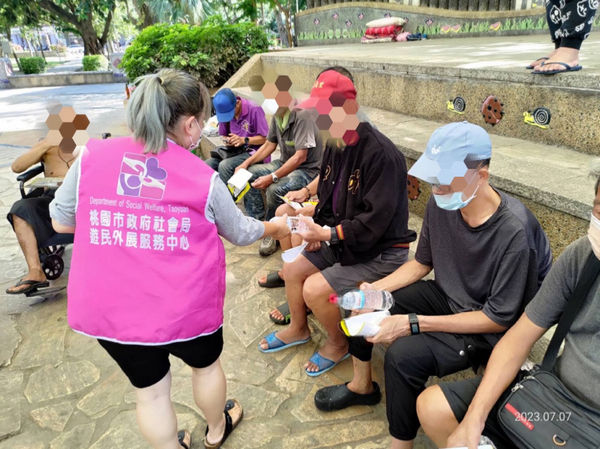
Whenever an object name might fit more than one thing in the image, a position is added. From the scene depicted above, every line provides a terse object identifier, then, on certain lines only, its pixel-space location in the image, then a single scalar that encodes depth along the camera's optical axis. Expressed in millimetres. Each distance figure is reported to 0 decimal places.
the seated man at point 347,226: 2186
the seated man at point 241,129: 4367
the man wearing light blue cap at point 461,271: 1607
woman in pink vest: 1546
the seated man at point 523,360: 1334
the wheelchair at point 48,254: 3563
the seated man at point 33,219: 3338
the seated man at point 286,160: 3549
